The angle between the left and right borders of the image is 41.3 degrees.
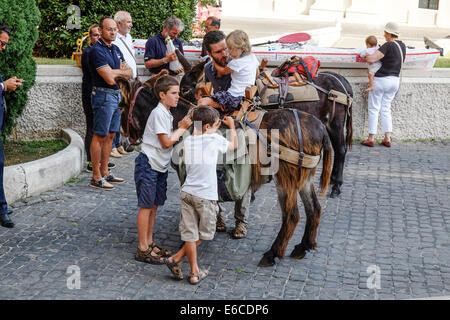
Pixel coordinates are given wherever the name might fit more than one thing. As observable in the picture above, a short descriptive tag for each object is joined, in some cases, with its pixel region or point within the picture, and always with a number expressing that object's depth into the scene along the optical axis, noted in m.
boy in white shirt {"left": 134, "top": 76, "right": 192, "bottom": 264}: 5.06
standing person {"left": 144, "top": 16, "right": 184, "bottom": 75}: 8.55
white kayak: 10.08
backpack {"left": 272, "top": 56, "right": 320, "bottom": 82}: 7.26
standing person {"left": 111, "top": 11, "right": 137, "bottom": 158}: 8.20
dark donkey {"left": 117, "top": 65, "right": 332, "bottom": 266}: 5.26
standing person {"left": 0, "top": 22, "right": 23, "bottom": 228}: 5.90
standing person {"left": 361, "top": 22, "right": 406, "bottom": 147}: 9.60
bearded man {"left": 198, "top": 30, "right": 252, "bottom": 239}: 5.68
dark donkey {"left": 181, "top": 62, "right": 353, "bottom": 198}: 7.54
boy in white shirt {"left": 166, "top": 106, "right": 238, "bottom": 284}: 4.82
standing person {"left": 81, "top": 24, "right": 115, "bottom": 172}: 7.88
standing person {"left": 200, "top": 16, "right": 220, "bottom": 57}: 9.69
